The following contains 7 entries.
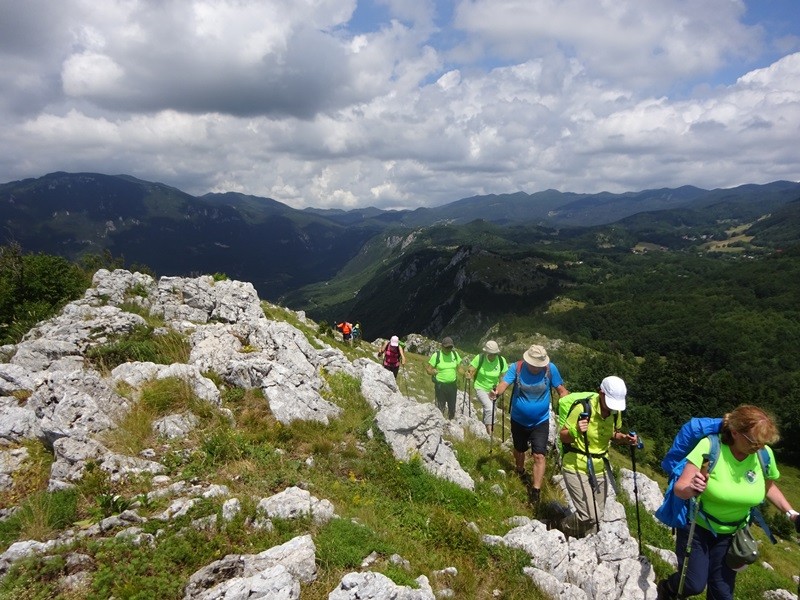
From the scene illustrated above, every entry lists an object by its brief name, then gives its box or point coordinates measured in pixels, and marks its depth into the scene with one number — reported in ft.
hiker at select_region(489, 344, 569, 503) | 27.66
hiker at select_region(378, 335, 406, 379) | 53.93
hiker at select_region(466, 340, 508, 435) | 39.65
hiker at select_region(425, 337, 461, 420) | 44.21
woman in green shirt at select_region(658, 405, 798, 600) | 16.76
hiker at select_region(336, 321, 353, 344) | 94.30
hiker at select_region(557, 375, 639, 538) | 23.38
